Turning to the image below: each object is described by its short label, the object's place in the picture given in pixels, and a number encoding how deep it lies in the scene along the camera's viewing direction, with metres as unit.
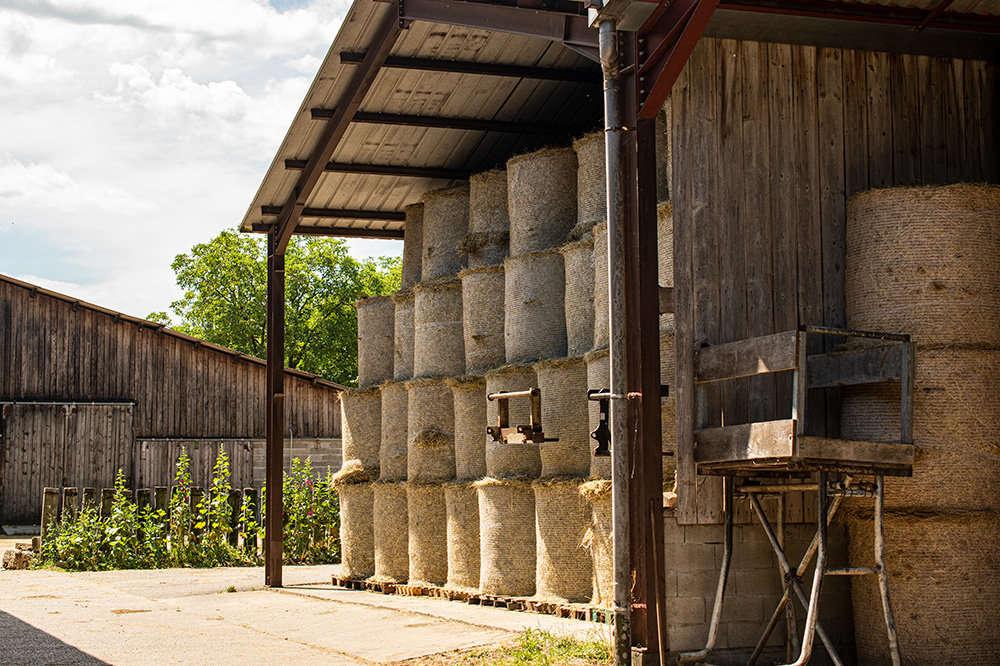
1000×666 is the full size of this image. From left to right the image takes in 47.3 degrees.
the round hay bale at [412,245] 13.10
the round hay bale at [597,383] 8.63
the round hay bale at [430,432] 11.48
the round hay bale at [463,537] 10.70
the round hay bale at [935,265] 7.31
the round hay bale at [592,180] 9.55
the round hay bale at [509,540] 9.91
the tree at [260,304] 45.69
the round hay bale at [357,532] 12.61
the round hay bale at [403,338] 12.45
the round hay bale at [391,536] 11.98
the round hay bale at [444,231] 12.18
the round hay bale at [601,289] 8.79
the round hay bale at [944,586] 7.00
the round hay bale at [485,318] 10.98
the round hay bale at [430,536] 11.40
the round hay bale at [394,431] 12.21
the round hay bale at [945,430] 7.14
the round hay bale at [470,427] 10.91
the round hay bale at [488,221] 11.38
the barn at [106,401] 22.27
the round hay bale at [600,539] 8.51
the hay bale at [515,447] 10.08
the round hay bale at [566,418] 9.44
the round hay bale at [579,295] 9.47
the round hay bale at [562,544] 9.25
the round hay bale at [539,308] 10.20
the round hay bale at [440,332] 11.66
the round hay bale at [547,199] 10.45
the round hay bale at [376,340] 13.31
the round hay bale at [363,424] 12.96
